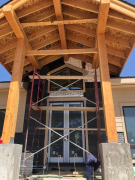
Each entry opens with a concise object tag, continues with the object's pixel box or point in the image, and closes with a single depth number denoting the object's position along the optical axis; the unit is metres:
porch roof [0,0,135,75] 3.99
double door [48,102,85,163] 5.16
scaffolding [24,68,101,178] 4.70
